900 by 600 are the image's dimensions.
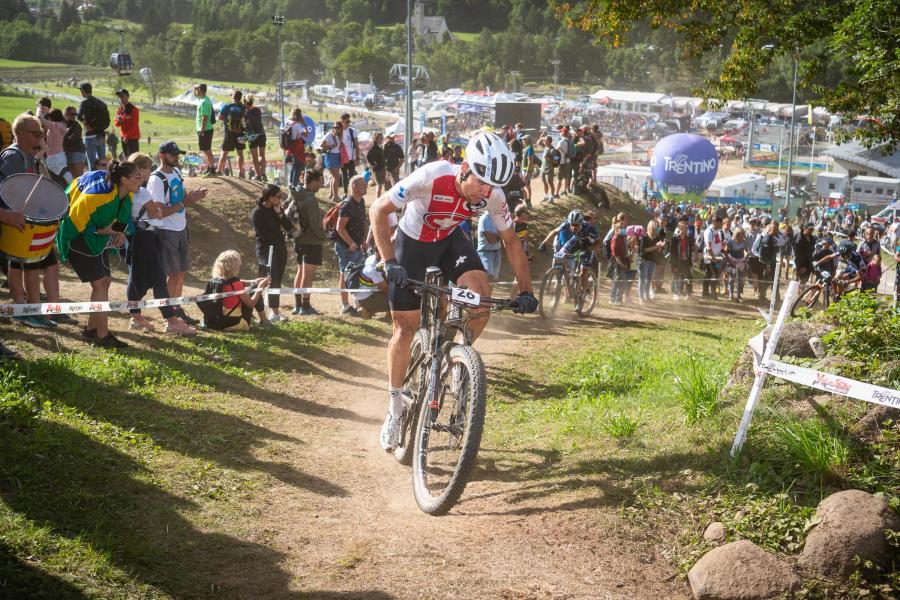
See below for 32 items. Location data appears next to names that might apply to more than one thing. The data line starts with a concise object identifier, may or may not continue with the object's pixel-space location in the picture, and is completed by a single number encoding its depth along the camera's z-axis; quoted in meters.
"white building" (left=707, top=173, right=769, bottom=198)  63.12
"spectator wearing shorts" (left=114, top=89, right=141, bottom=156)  16.38
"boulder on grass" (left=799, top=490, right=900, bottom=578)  4.48
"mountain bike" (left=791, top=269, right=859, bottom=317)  18.03
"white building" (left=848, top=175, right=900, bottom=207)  67.06
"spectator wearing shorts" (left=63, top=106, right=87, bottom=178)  15.28
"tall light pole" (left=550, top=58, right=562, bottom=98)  144.77
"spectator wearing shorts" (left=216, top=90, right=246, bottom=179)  18.16
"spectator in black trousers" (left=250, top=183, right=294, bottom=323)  11.23
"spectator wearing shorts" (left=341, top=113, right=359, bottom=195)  20.84
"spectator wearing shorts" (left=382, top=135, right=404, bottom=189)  22.75
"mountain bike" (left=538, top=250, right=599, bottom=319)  15.10
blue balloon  45.19
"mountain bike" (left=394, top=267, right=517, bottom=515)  5.25
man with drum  8.41
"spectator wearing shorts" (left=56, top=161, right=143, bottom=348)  8.25
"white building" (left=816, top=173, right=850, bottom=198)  71.44
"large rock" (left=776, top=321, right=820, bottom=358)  6.70
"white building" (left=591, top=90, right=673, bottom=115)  112.43
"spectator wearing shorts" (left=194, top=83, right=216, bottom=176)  17.55
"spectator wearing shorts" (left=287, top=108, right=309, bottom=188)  19.33
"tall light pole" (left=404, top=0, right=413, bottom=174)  25.42
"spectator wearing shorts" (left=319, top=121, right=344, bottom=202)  20.53
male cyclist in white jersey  6.13
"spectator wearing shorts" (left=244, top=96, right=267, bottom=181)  18.47
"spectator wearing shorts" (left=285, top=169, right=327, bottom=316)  12.35
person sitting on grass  10.27
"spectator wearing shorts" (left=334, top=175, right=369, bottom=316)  12.21
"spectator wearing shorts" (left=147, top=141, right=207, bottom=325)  9.70
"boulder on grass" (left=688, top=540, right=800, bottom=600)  4.39
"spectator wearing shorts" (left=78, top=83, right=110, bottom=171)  15.54
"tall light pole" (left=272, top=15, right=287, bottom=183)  31.70
